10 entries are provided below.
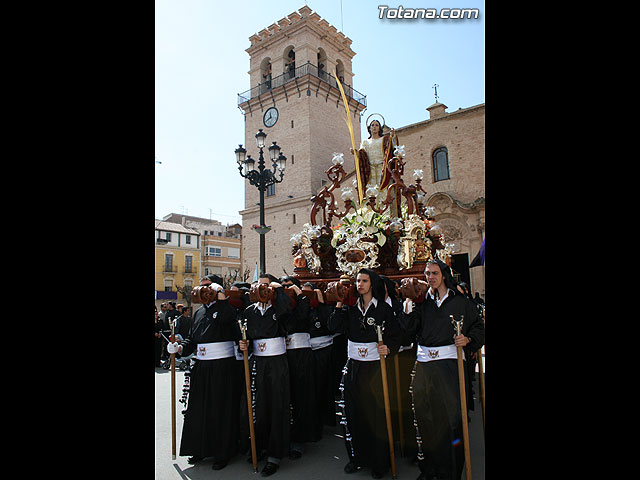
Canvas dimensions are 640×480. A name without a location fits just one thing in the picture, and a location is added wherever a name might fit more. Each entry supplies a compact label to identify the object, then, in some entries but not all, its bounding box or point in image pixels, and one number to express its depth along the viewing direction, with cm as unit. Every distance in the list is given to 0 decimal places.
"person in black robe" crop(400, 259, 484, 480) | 384
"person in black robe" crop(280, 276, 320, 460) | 495
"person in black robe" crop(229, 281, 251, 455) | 474
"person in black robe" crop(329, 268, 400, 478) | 415
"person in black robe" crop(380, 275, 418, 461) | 468
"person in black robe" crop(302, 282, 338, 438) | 538
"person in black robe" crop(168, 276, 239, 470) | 454
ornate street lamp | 909
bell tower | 2434
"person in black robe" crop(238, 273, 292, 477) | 453
